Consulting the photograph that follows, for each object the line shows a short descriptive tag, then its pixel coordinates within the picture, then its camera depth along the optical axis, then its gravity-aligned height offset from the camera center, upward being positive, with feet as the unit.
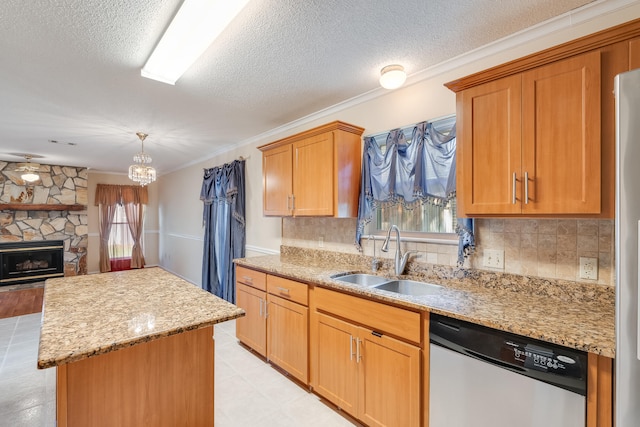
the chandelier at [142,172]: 10.81 +1.49
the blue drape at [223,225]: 13.29 -0.58
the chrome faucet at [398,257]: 7.22 -1.07
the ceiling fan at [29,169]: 17.12 +2.62
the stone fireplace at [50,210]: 18.04 +0.18
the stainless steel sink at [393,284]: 6.54 -1.68
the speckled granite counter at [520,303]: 3.83 -1.52
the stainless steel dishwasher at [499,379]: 3.73 -2.34
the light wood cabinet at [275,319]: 7.63 -3.03
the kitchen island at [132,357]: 3.69 -2.02
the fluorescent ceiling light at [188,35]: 4.80 +3.33
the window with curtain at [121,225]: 22.50 -0.93
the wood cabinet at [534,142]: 4.31 +1.17
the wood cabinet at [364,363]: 5.33 -3.05
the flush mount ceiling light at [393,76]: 6.75 +3.15
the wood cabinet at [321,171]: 8.02 +1.23
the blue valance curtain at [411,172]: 6.50 +1.03
